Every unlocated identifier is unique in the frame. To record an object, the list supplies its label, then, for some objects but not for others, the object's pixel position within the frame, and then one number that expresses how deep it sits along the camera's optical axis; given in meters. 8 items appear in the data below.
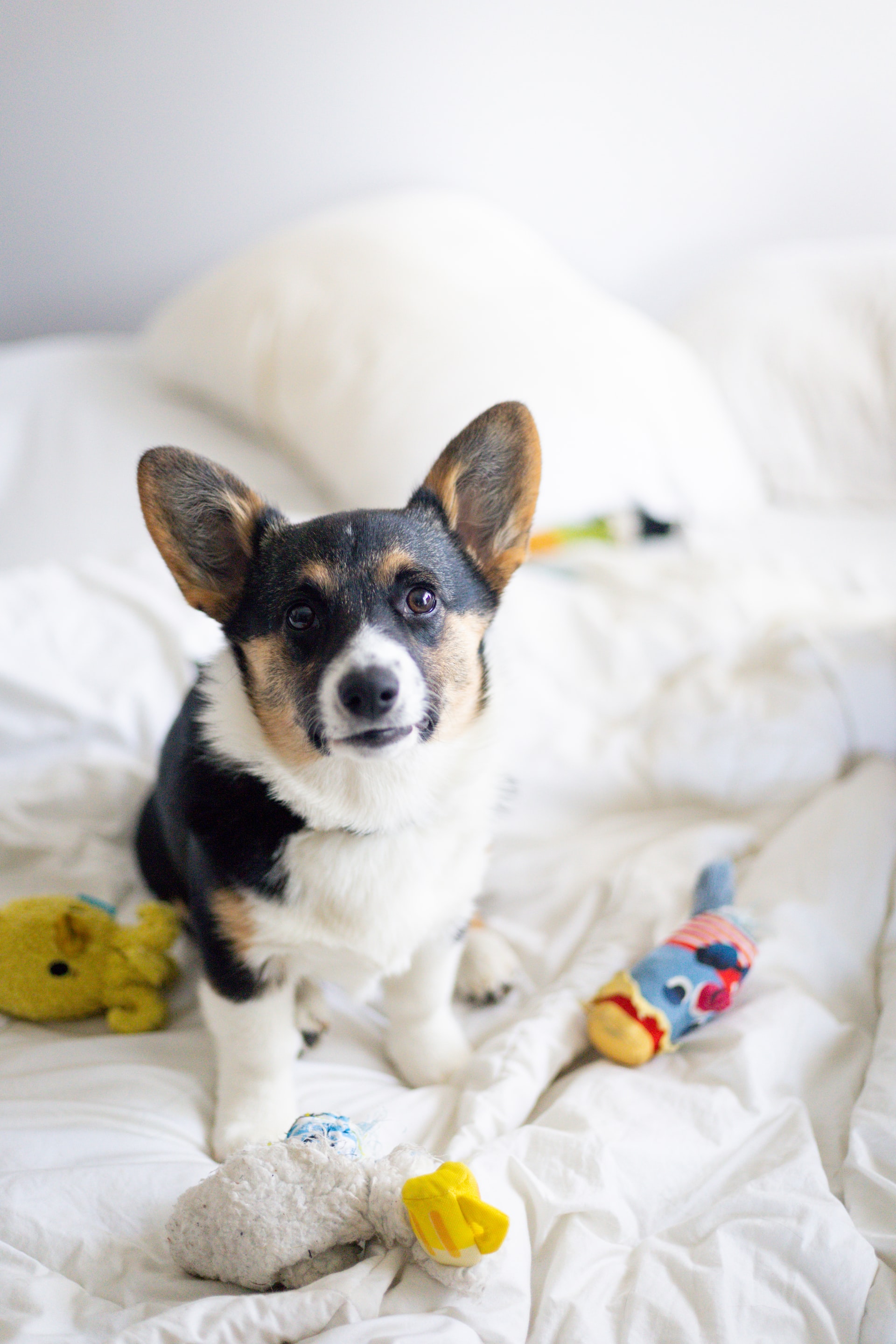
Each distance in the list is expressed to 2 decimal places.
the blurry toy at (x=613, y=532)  2.09
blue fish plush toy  1.12
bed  0.85
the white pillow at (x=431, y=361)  2.04
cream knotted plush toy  0.80
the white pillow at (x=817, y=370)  2.49
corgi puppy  1.03
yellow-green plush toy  1.17
